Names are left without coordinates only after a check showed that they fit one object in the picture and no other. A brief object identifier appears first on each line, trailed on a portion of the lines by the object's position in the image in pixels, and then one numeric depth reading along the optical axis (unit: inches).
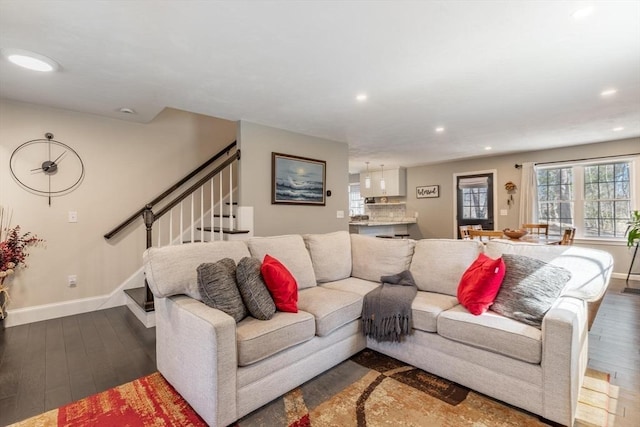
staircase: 127.4
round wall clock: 128.3
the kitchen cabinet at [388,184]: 307.4
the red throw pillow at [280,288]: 82.5
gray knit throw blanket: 88.0
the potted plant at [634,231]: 180.7
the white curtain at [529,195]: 231.1
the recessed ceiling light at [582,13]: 68.5
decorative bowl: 151.3
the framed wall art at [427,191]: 290.2
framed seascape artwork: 162.9
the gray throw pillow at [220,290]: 72.8
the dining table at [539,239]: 143.9
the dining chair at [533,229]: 178.1
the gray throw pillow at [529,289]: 74.2
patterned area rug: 66.5
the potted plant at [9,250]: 117.2
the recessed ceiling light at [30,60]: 84.9
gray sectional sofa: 63.9
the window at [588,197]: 203.9
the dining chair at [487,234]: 155.6
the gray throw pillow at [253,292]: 76.8
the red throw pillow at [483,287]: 81.7
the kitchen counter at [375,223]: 249.1
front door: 259.1
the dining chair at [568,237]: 150.8
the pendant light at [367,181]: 324.2
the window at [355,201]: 367.6
